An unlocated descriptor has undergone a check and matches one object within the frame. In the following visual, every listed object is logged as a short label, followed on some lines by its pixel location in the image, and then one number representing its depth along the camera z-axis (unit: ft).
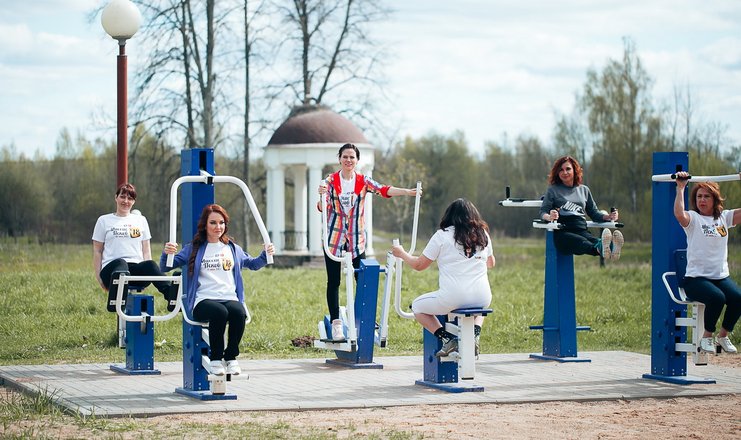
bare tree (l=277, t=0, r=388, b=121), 124.36
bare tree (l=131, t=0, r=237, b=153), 107.65
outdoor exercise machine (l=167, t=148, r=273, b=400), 29.50
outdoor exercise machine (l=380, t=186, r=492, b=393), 30.50
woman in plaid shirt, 37.29
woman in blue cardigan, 28.94
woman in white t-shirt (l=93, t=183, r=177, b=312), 36.09
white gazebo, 99.71
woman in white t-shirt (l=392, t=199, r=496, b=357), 30.53
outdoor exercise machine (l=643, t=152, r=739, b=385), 33.53
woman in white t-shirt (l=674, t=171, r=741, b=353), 32.14
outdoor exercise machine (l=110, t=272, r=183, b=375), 35.24
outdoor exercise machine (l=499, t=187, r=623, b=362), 38.47
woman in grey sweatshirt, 37.22
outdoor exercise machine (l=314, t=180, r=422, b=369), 36.55
